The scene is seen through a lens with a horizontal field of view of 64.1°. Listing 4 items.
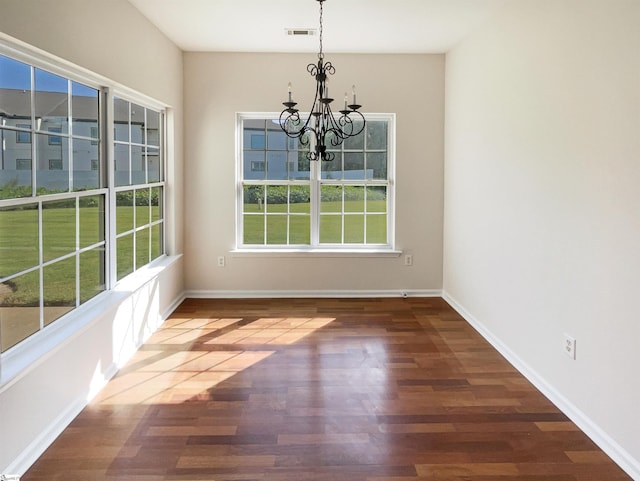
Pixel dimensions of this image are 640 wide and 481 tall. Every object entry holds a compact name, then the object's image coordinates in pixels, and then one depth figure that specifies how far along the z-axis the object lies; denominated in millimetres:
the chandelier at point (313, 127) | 5602
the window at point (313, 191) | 5730
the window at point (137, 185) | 3926
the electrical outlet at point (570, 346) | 2932
